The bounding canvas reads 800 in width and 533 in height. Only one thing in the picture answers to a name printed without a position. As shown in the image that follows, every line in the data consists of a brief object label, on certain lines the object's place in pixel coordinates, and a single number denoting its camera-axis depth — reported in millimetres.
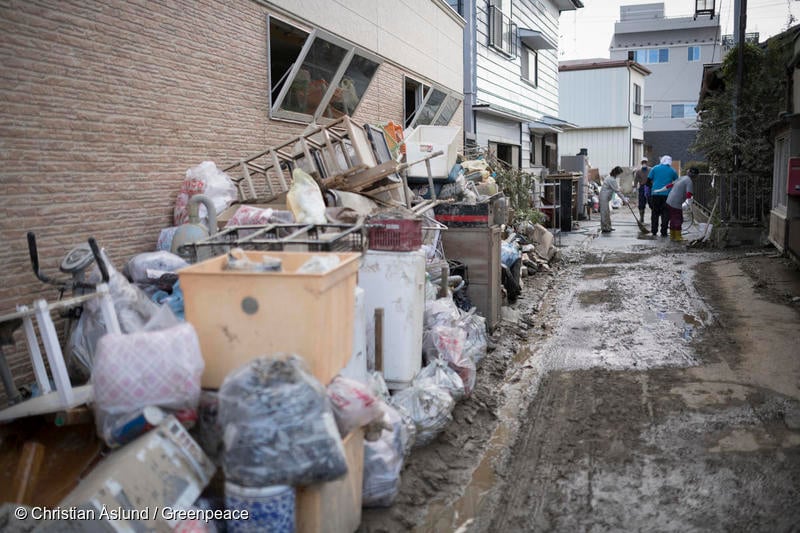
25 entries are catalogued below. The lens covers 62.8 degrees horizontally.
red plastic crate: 4848
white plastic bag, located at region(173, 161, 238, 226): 6078
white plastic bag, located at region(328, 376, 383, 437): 3186
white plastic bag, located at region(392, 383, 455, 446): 4531
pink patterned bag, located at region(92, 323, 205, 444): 2906
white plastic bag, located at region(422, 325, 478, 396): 5375
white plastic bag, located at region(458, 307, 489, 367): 6125
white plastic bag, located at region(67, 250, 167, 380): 4055
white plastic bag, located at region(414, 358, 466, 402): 4920
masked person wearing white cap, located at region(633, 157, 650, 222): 18922
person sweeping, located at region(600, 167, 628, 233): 17703
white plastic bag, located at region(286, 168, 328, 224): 5457
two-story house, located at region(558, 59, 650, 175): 32844
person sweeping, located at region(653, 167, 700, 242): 14875
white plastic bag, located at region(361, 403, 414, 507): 3686
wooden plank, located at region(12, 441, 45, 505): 3148
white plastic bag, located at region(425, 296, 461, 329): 5625
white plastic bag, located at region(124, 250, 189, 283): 4832
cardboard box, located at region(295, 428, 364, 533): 2955
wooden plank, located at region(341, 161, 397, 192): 6926
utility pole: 13938
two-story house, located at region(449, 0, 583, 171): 15672
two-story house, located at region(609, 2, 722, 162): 42000
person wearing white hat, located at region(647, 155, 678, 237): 15719
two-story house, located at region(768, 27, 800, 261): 10398
